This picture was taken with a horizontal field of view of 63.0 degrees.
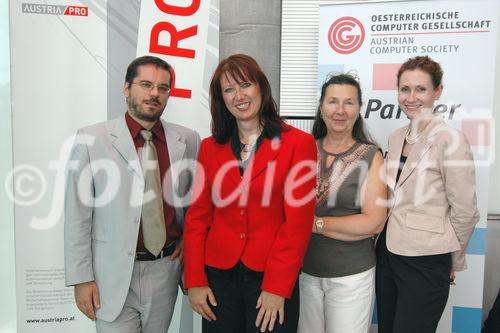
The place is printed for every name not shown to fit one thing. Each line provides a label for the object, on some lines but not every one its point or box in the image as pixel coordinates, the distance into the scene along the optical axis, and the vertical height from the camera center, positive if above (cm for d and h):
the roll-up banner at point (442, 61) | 267 +58
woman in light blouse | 192 -30
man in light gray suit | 190 -35
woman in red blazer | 167 -30
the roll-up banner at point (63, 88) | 252 +33
